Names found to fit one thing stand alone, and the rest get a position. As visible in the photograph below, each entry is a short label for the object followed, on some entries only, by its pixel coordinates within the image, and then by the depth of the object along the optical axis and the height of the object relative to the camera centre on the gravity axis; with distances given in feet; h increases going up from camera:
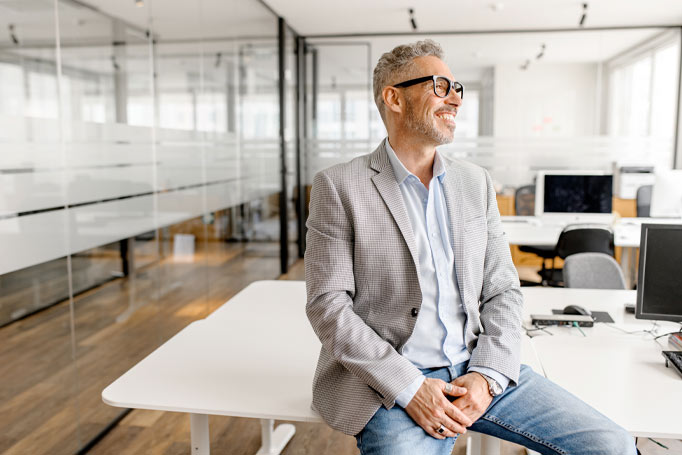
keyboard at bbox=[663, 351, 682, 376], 5.97 -2.05
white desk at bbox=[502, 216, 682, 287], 15.28 -2.08
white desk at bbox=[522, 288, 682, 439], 5.02 -2.15
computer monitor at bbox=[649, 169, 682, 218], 15.11 -0.97
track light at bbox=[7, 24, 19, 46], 7.39 +1.45
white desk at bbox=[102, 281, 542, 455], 5.26 -2.17
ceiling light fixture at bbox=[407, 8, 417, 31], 20.20 +4.84
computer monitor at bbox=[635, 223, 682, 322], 6.86 -1.35
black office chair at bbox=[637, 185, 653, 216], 19.39 -1.38
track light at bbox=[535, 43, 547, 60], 23.09 +3.98
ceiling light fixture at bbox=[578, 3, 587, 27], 19.50 +4.81
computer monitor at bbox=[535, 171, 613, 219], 16.06 -1.02
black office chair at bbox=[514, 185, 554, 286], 20.20 -1.55
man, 4.86 -1.31
